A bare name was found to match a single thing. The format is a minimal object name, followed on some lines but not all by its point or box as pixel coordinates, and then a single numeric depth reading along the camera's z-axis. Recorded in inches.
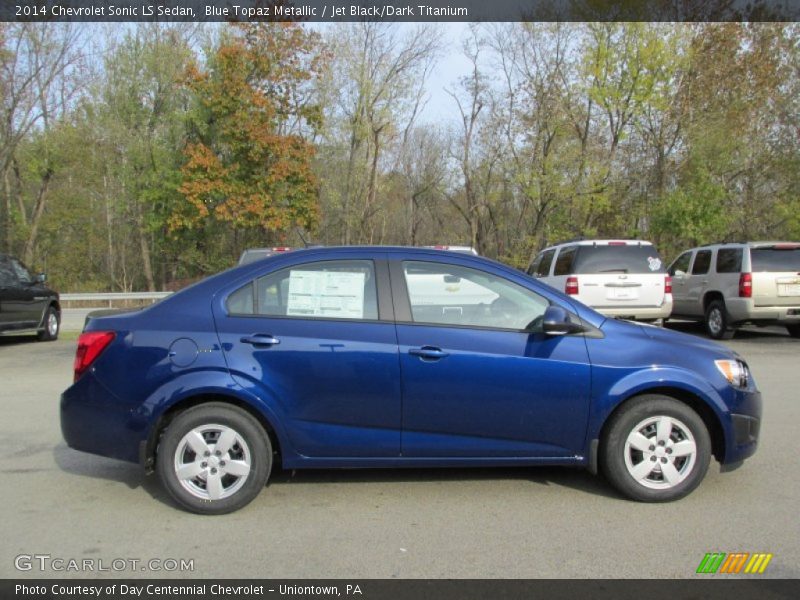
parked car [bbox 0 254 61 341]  497.0
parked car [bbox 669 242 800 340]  456.8
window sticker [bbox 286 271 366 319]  167.6
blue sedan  160.9
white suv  433.7
